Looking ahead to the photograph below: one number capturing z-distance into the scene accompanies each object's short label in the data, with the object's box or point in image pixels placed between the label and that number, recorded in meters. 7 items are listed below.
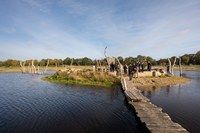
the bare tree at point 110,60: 24.80
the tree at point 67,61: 78.16
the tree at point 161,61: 72.04
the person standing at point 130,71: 21.74
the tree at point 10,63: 72.43
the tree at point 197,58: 63.22
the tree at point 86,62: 75.86
